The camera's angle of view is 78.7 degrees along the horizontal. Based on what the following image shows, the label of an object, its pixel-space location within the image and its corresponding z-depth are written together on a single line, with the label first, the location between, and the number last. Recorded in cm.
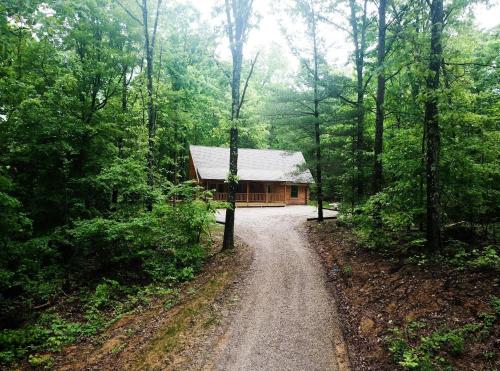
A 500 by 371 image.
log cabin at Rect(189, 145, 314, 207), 2614
